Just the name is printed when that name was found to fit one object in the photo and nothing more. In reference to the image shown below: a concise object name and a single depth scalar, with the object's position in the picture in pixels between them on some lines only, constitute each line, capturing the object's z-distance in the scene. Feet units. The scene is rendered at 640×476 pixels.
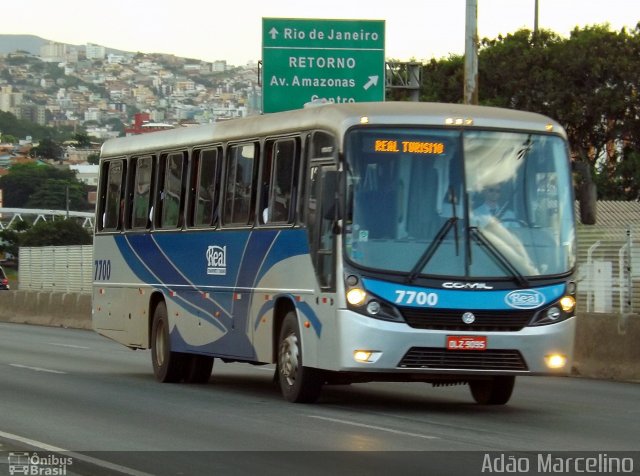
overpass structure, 603.47
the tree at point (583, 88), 215.10
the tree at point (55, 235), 404.98
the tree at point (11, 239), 484.33
